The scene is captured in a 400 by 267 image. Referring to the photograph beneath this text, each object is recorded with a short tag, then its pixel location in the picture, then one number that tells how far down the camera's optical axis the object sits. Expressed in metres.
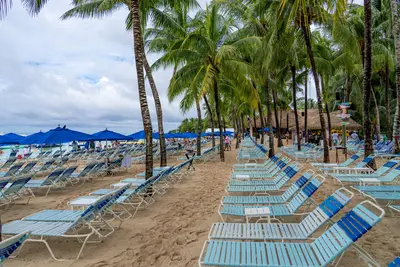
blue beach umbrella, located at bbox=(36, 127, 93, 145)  11.67
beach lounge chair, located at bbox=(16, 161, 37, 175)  10.90
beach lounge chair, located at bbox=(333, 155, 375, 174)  7.95
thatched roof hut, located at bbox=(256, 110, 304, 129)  34.66
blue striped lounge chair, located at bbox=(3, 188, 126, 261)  3.77
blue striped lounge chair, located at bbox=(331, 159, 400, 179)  7.02
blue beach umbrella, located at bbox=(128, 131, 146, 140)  18.70
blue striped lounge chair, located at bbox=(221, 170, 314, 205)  4.82
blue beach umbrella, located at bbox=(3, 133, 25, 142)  18.67
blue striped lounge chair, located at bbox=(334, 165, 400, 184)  6.25
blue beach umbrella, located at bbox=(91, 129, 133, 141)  13.58
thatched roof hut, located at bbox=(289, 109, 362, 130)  27.30
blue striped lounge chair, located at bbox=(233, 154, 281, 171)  8.73
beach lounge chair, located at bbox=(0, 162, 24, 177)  10.44
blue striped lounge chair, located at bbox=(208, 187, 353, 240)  3.29
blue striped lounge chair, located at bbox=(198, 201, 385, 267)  2.61
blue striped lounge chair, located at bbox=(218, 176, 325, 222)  4.23
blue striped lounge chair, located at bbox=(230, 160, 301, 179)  7.19
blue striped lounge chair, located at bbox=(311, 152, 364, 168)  8.92
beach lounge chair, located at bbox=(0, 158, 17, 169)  14.06
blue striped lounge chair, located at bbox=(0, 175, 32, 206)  6.41
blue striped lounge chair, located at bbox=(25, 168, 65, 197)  7.71
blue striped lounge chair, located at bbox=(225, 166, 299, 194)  5.89
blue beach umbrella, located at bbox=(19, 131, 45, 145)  14.10
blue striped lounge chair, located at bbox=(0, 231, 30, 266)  2.55
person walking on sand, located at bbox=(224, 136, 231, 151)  23.77
